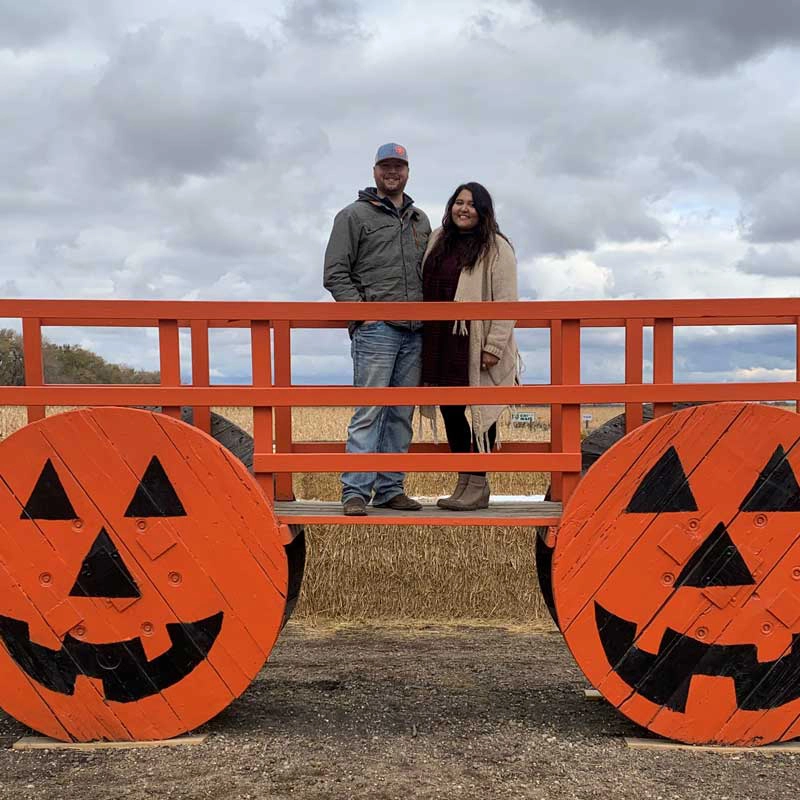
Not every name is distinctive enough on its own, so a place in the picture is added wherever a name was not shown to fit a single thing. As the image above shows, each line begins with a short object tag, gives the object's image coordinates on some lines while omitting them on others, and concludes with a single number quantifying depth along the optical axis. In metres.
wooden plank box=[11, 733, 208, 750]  4.13
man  4.78
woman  4.57
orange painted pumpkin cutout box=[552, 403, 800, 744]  4.04
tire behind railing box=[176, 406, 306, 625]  5.07
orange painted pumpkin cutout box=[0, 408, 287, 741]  4.05
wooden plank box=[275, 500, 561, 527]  4.15
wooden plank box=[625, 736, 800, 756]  4.10
